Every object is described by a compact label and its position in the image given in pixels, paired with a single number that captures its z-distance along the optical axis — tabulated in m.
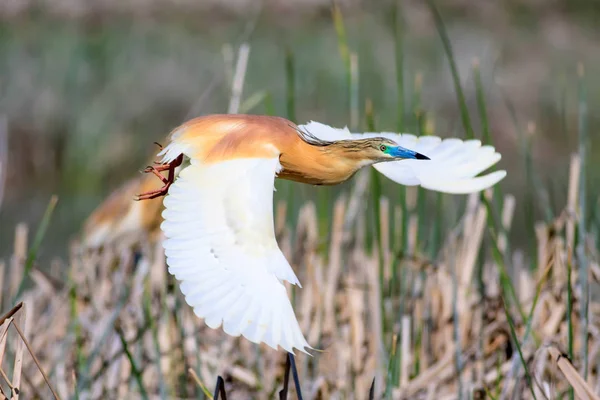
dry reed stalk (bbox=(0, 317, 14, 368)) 14.37
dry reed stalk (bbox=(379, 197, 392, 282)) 15.58
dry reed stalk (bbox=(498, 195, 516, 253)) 15.73
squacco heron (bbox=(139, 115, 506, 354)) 14.00
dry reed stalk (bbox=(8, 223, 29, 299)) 15.84
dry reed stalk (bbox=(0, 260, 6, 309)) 15.43
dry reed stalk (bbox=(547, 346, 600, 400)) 14.48
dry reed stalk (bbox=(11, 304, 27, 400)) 14.41
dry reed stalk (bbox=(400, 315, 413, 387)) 15.18
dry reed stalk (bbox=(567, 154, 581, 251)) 15.41
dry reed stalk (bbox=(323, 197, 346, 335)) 15.59
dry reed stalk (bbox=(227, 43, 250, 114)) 14.89
